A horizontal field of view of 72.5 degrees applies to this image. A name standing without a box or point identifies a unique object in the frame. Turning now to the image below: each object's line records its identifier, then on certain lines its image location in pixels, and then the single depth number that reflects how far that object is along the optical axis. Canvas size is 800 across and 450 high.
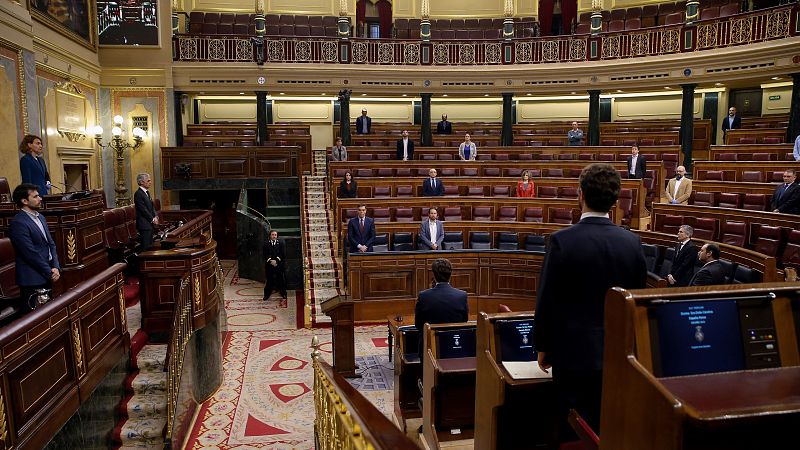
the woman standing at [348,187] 9.41
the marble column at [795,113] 10.89
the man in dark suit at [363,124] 14.19
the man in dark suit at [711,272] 4.84
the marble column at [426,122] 14.38
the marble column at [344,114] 14.12
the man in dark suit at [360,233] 7.90
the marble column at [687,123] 12.41
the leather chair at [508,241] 8.29
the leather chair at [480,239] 8.40
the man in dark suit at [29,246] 3.84
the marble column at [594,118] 13.71
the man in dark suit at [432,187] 9.36
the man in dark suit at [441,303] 4.07
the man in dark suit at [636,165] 9.45
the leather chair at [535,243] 8.05
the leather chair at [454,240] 8.34
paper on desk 2.11
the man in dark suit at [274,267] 8.99
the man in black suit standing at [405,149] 11.72
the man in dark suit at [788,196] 6.73
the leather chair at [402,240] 8.20
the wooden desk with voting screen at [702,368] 1.20
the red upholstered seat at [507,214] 8.91
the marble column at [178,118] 13.18
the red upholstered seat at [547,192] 9.58
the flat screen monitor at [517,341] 2.52
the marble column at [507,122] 14.36
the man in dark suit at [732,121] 12.27
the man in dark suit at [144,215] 5.99
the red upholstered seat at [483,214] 8.96
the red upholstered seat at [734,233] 6.79
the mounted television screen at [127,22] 12.22
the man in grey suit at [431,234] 7.93
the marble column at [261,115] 13.95
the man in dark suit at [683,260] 5.72
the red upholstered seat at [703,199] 8.35
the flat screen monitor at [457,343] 3.64
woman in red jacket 9.20
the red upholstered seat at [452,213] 8.94
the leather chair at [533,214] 8.75
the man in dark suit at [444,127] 14.59
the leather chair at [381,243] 8.12
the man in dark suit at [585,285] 1.72
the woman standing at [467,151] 11.19
